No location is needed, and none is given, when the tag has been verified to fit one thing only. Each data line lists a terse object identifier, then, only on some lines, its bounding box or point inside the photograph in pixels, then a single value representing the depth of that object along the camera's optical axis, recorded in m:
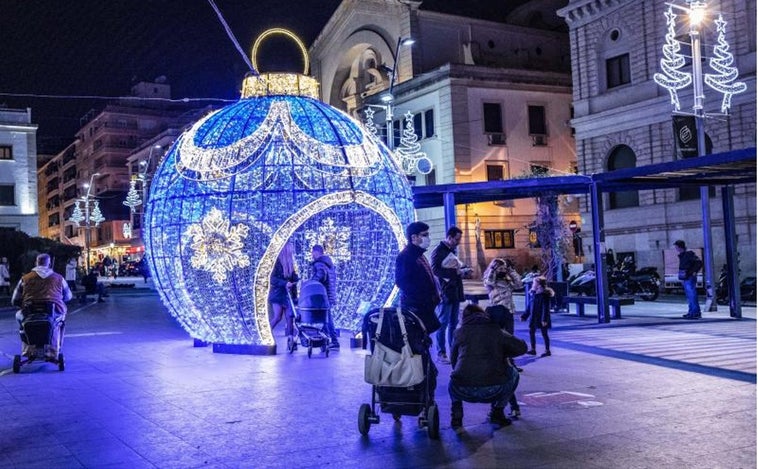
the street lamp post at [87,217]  55.94
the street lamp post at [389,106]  24.15
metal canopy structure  15.05
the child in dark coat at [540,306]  11.29
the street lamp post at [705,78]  18.34
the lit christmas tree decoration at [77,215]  57.29
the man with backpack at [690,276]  16.59
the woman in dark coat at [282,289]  13.18
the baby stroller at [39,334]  11.09
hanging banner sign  19.97
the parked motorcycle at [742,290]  21.22
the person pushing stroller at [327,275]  12.49
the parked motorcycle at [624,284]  23.42
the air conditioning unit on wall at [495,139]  38.59
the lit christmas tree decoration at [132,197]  45.78
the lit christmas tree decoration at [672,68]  23.62
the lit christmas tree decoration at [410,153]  36.88
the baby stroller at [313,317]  11.98
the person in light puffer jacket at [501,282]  10.38
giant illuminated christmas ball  11.95
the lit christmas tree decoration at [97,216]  56.19
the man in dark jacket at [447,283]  10.71
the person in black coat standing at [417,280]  8.48
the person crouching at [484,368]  7.04
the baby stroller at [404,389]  7.00
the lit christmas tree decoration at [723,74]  23.73
